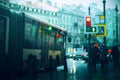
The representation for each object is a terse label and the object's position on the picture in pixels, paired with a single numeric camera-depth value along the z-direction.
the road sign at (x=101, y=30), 35.51
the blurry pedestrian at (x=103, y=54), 30.80
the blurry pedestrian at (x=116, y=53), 27.52
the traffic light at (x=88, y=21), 25.80
